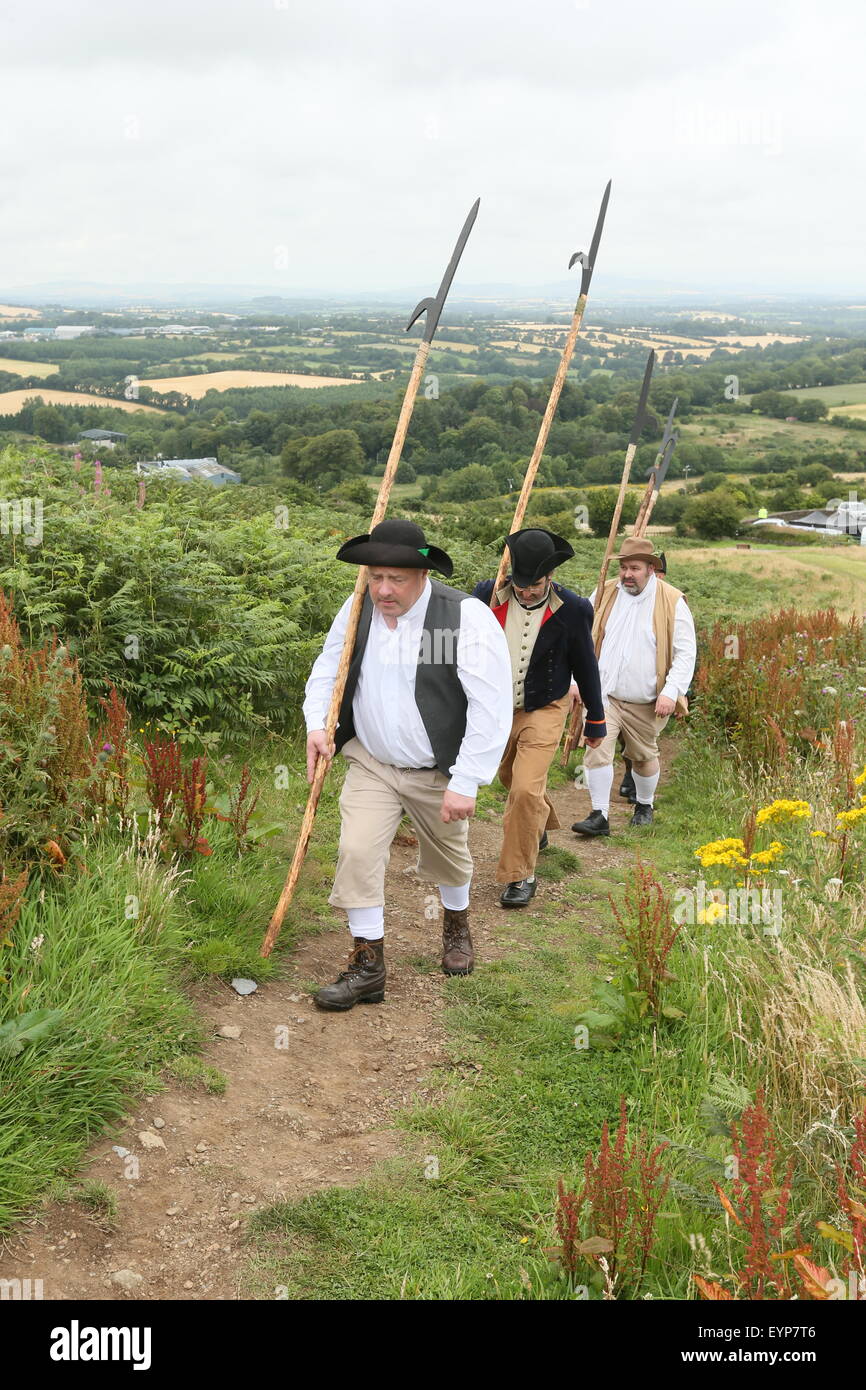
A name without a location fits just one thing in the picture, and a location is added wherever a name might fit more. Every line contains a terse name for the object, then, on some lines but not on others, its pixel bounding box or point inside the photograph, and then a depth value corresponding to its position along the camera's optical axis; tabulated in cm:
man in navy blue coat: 632
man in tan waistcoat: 802
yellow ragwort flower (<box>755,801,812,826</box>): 564
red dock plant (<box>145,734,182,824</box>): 523
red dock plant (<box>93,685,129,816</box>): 500
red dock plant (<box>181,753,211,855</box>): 526
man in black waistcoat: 486
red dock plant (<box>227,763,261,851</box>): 561
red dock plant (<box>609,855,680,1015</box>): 478
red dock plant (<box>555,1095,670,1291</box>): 313
